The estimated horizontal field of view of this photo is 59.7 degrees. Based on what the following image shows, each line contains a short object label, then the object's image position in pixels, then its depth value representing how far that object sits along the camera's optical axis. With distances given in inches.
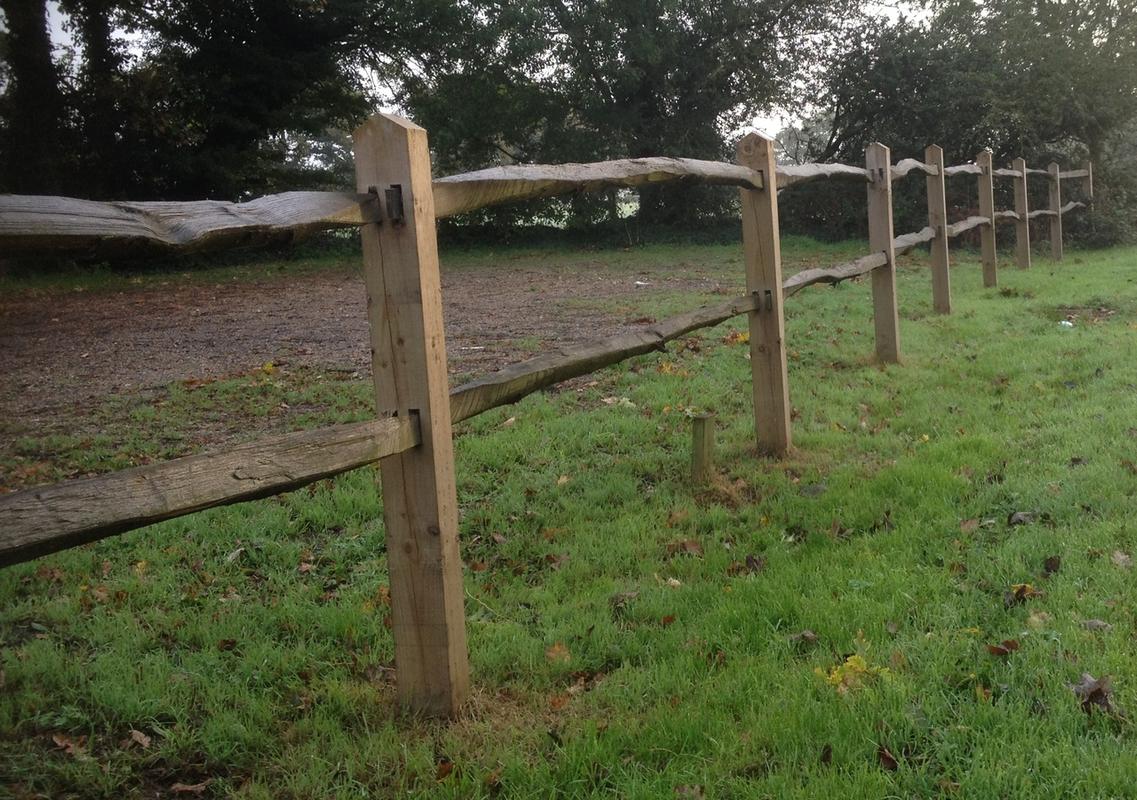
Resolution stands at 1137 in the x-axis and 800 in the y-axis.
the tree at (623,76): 828.0
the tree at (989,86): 723.4
